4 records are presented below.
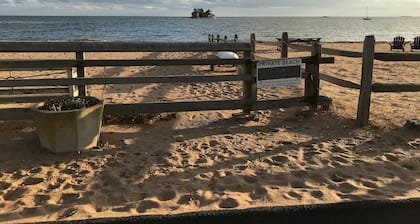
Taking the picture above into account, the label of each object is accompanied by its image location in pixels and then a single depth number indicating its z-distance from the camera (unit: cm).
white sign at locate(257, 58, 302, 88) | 624
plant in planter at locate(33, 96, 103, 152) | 476
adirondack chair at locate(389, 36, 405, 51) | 2195
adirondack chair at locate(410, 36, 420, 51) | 2156
